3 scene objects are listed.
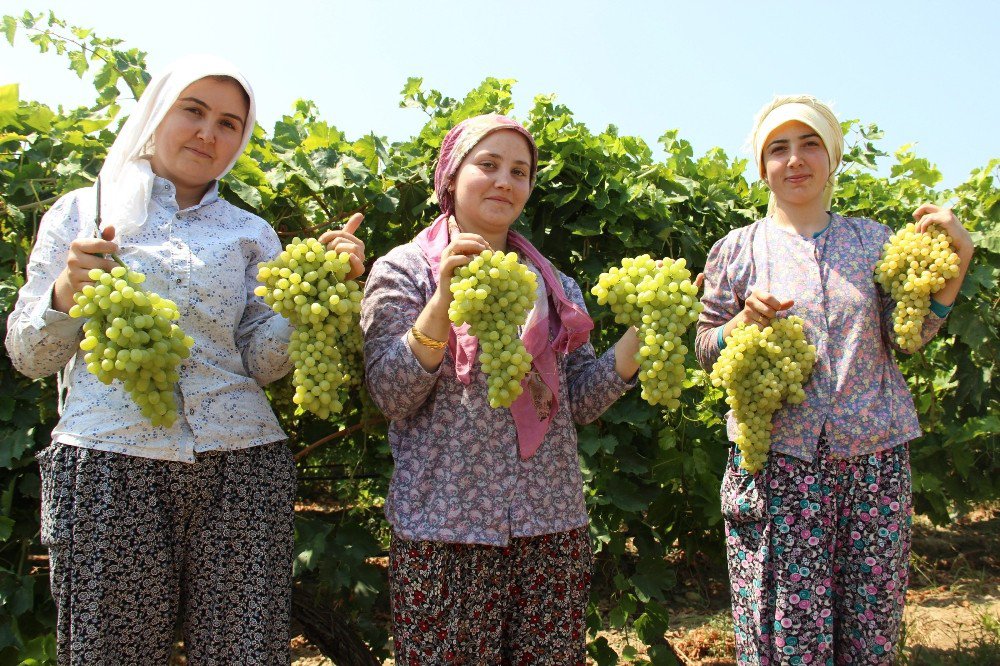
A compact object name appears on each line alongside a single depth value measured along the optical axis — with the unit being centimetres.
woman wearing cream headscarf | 228
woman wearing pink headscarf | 207
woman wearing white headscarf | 189
